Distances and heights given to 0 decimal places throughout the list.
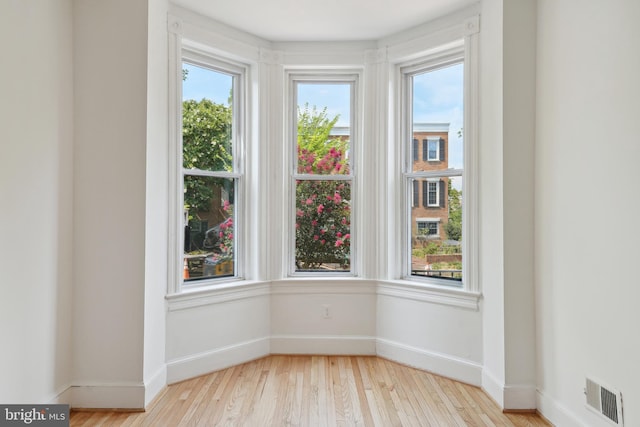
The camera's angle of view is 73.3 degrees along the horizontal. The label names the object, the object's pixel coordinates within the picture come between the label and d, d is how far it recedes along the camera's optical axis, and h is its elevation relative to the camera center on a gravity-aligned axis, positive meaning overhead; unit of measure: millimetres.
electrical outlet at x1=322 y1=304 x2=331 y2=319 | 3795 -822
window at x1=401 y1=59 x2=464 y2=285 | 3439 +422
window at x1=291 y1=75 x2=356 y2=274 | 3924 +419
